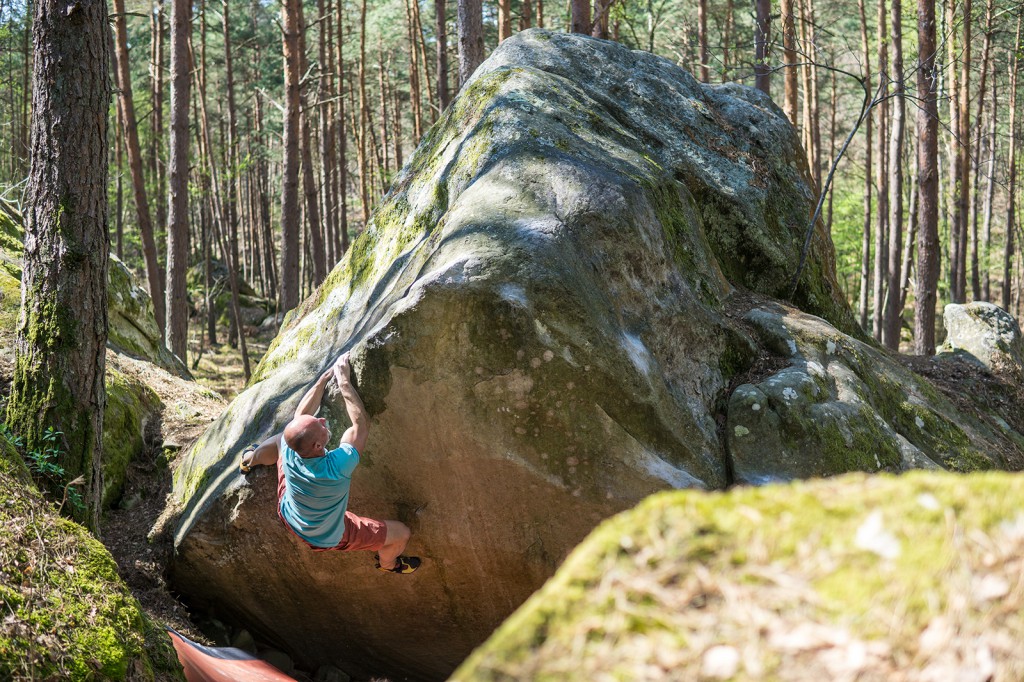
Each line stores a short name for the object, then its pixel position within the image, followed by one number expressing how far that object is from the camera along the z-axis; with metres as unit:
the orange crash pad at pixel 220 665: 4.64
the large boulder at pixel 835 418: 5.37
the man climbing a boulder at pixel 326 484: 4.55
